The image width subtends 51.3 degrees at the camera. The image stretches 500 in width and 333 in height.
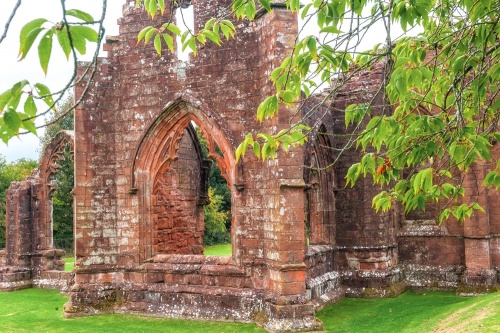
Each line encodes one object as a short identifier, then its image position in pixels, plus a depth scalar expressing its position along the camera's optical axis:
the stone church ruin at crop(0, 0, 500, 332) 8.89
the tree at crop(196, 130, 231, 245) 31.22
